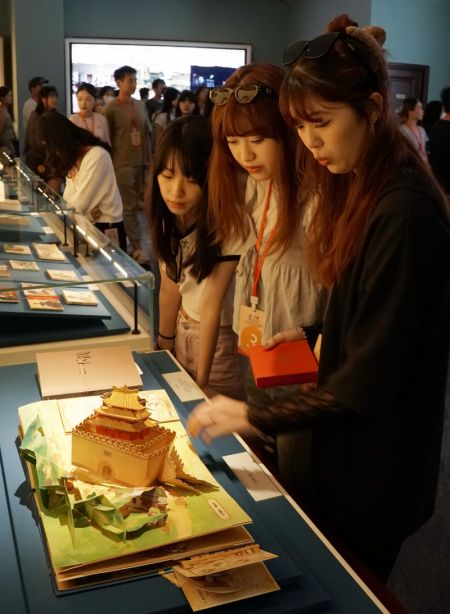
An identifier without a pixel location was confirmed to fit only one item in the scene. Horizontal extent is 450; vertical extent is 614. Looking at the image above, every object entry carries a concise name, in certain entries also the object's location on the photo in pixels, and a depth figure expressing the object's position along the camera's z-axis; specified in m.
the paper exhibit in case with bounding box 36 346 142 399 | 1.66
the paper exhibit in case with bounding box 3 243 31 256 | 2.37
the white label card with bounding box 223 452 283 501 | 1.34
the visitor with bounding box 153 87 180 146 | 9.40
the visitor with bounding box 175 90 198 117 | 8.48
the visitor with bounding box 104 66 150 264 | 7.94
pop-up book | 1.09
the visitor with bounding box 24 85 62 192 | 5.27
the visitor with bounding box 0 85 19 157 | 10.03
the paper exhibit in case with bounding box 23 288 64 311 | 2.03
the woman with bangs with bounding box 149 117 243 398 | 2.02
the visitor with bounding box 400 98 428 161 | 7.80
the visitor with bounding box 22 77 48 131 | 9.91
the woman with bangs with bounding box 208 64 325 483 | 1.80
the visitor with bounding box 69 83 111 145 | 7.47
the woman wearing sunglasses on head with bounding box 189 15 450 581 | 1.19
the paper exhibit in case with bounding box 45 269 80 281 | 1.98
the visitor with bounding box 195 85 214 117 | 10.03
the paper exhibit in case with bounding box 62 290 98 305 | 2.12
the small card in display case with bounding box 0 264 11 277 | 2.07
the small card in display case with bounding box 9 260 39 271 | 2.15
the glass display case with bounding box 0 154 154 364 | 1.96
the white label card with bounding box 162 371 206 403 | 1.70
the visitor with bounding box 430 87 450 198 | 6.21
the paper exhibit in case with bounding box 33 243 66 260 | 2.26
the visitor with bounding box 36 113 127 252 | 4.06
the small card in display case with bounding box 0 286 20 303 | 2.00
